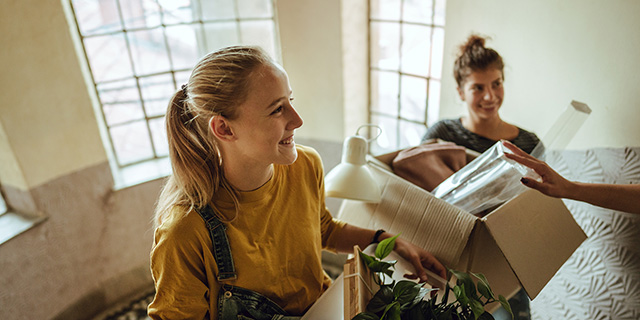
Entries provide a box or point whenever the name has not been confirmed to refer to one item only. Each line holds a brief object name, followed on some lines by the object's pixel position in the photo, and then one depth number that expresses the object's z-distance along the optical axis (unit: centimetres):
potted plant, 108
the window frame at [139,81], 289
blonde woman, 130
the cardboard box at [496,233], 136
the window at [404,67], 296
